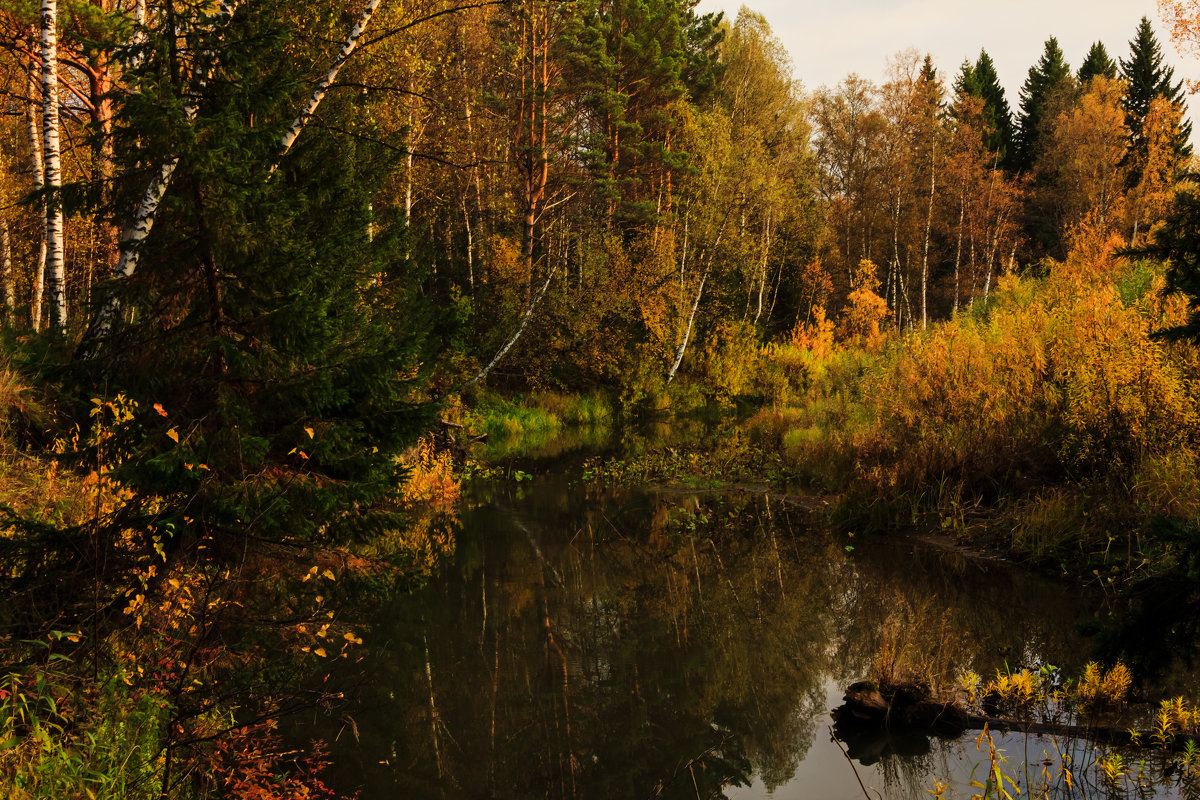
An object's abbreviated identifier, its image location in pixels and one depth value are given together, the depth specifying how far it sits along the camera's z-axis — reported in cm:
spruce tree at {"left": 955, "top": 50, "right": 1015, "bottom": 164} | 4603
